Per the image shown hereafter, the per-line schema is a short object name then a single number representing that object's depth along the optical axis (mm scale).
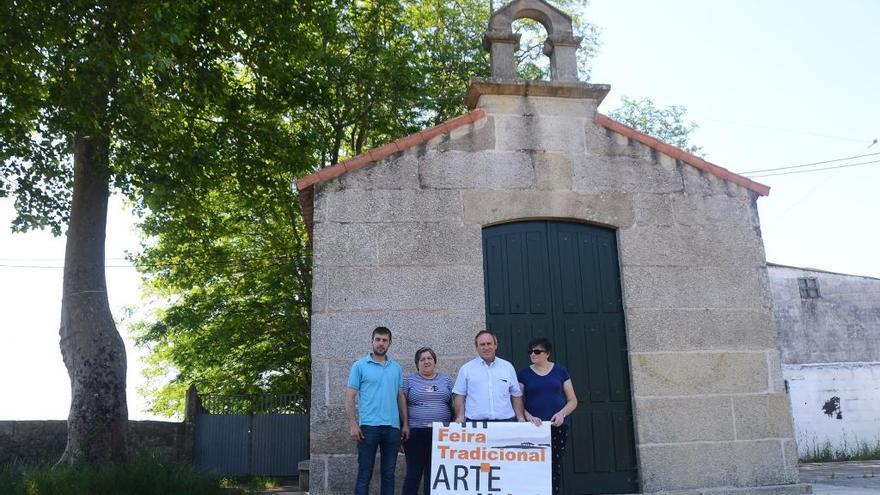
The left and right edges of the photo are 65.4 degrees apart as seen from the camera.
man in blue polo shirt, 5949
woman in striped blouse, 6055
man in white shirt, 5883
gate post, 14422
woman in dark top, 5895
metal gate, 14797
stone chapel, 7246
